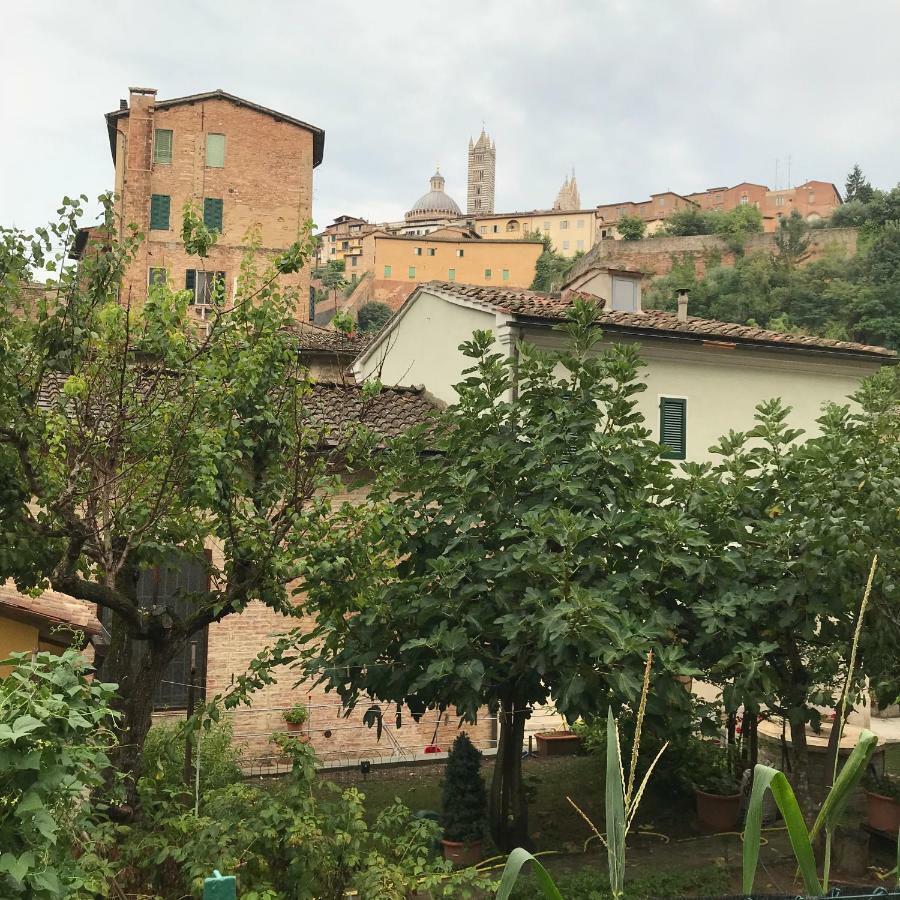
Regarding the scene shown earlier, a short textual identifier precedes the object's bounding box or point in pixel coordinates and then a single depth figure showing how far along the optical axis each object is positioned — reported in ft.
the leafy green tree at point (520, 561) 26.50
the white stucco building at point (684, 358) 49.90
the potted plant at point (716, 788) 35.58
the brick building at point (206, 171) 120.16
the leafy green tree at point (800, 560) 27.22
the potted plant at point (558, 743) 45.68
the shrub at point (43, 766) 11.09
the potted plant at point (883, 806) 32.71
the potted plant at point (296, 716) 43.16
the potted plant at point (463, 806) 31.73
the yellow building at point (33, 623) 27.22
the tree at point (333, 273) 288.92
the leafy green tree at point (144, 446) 22.40
